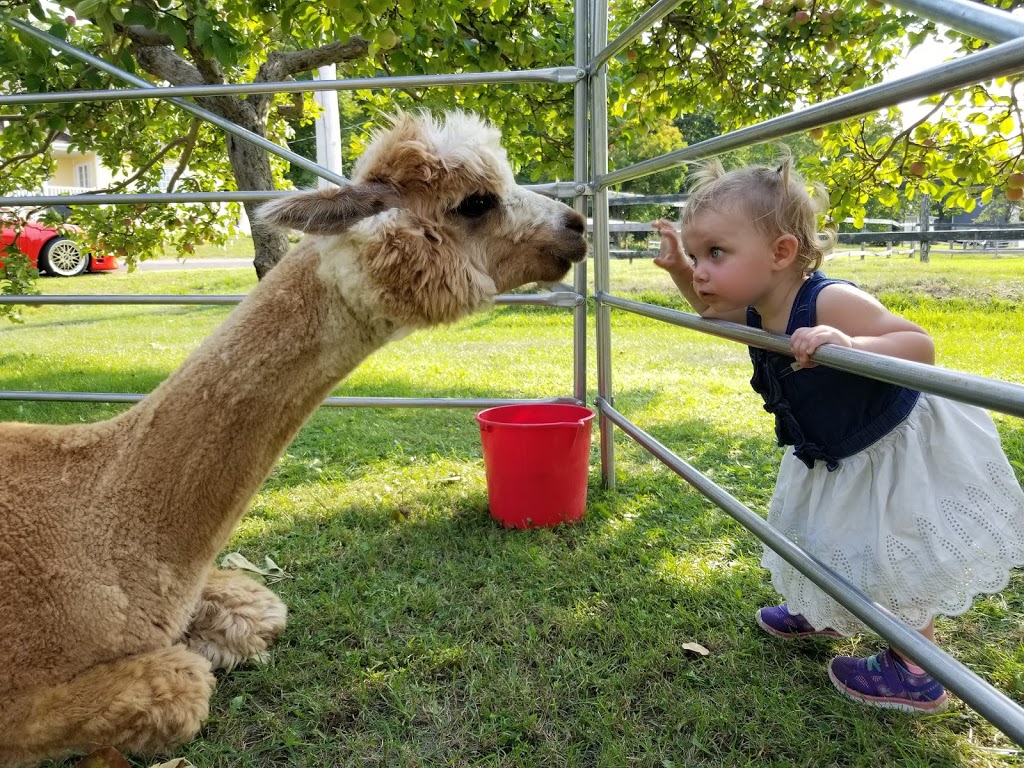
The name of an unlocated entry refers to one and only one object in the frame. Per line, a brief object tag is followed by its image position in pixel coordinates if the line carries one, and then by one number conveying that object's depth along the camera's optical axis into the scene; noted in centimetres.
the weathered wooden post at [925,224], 1098
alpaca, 147
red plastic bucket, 257
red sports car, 1238
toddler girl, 154
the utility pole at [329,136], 798
